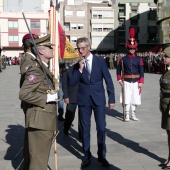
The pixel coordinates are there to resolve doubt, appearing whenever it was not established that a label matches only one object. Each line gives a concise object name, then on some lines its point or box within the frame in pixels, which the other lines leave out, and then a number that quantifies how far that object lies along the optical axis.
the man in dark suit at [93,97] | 5.44
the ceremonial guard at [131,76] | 8.83
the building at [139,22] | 68.31
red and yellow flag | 6.38
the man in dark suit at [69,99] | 7.00
